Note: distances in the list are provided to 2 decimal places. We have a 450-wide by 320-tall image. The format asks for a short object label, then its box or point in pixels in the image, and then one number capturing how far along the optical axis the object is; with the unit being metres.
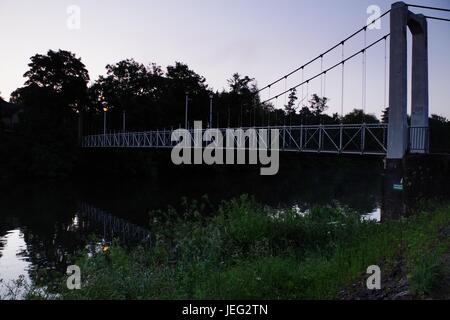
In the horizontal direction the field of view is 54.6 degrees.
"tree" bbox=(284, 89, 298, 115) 54.53
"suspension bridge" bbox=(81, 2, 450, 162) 11.97
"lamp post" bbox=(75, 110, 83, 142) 47.78
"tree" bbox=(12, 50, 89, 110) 43.28
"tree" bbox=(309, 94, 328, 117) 69.19
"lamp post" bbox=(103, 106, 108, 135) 49.25
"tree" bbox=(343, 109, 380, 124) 42.36
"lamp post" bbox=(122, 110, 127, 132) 49.56
